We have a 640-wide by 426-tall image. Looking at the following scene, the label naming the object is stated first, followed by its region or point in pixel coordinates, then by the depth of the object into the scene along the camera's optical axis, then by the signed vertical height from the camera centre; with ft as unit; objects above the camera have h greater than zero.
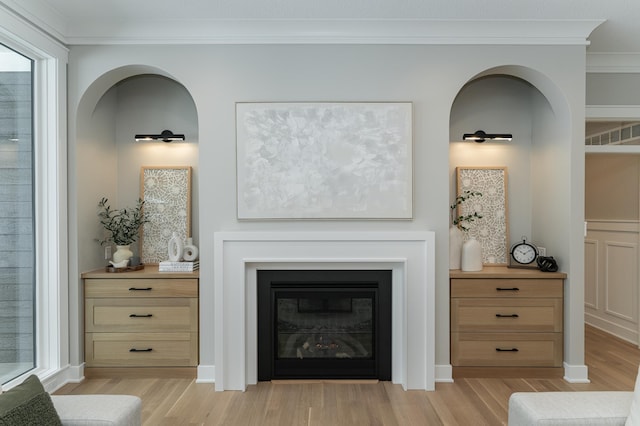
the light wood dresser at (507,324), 11.00 -2.91
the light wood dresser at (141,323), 10.96 -2.87
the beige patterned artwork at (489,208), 12.51 +0.10
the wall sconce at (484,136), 11.96 +2.11
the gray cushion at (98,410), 5.51 -2.68
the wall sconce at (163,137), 11.91 +2.09
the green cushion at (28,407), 4.75 -2.26
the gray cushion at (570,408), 5.63 -2.70
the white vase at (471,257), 11.40 -1.22
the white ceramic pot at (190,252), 11.78 -1.13
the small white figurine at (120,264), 11.39 -1.41
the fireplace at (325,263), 10.61 -1.43
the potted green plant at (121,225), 11.66 -0.38
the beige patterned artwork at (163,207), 12.45 +0.13
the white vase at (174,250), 11.41 -1.03
